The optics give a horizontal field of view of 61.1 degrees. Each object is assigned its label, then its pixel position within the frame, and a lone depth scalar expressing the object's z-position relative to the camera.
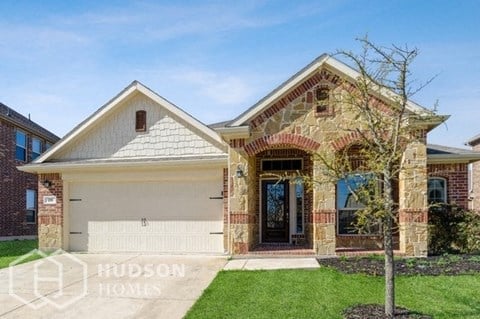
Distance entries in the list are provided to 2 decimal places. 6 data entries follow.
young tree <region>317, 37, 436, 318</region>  6.34
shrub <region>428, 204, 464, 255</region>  11.34
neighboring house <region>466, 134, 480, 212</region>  23.06
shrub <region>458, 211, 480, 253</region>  11.05
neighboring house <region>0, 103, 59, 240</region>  19.52
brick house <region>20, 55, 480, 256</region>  11.34
